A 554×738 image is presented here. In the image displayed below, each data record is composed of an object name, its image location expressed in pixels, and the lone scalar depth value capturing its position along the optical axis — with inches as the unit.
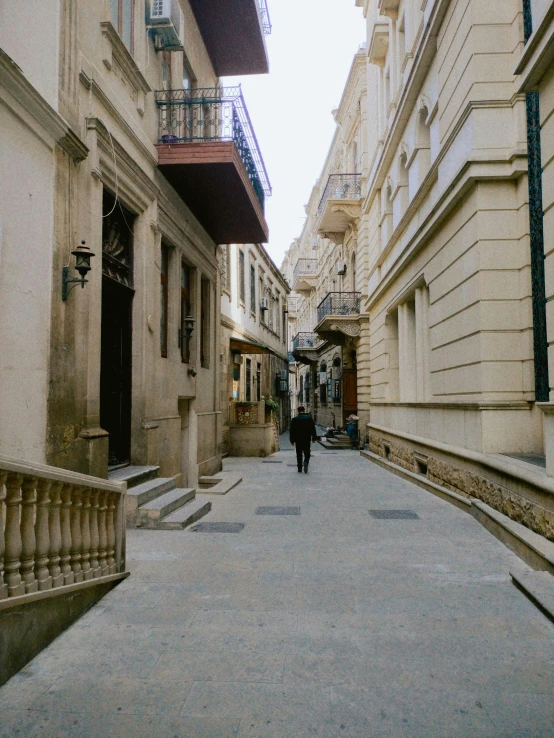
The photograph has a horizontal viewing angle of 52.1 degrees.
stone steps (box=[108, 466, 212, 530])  279.4
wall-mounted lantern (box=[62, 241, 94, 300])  240.8
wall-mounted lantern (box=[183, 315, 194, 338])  434.0
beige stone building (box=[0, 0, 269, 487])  222.4
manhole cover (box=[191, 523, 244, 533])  282.5
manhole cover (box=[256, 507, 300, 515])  335.6
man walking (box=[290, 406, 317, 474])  544.1
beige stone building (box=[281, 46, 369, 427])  834.2
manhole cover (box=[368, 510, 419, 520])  315.3
